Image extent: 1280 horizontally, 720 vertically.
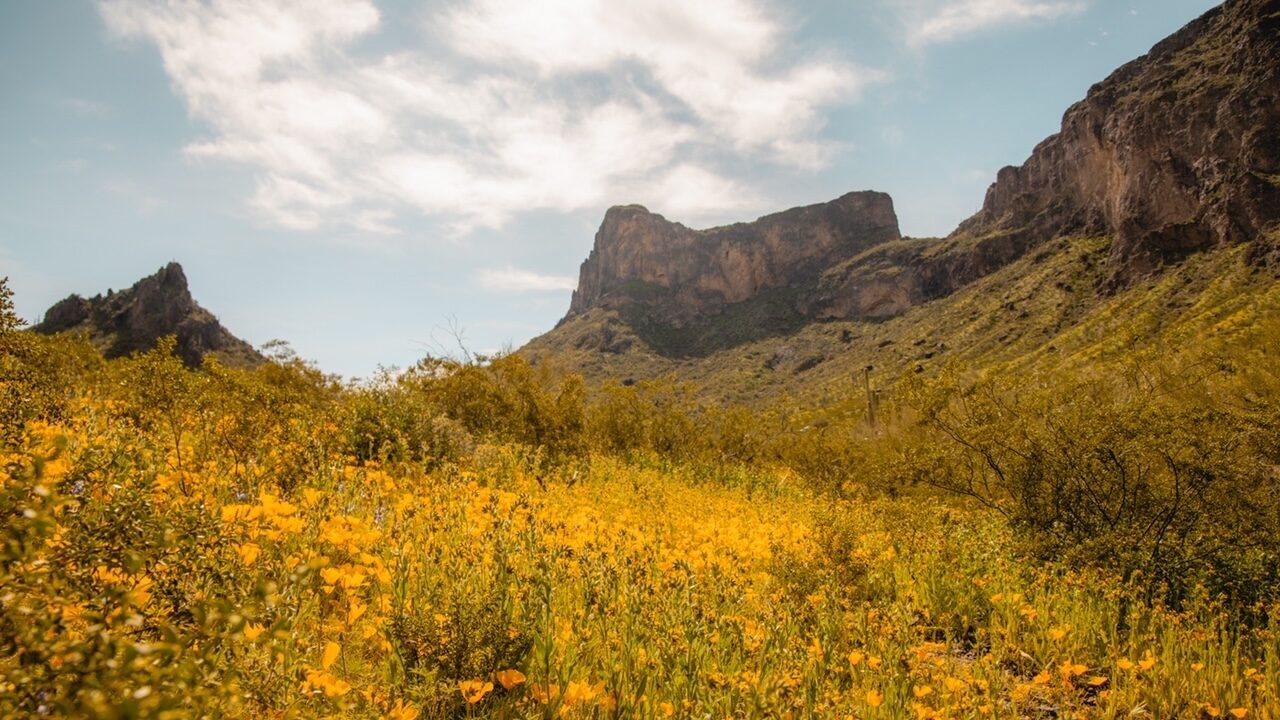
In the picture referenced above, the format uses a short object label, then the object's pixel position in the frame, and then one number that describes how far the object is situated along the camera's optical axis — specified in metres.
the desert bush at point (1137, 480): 5.03
